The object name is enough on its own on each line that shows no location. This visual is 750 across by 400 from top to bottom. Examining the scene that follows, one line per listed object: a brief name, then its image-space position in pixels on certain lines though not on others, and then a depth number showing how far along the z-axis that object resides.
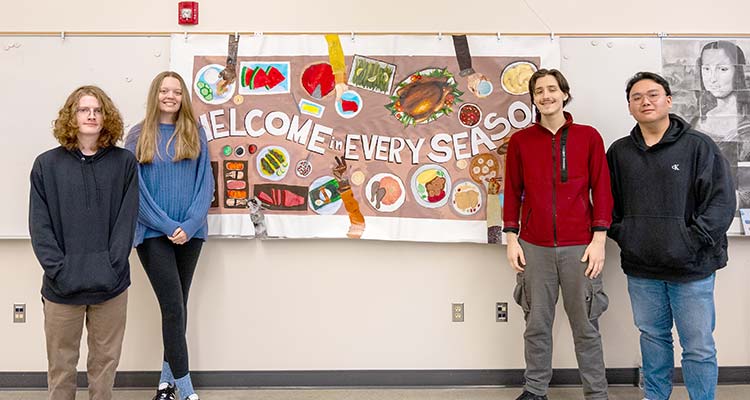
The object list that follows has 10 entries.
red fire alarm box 2.70
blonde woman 2.34
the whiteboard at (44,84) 2.67
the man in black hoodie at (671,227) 2.17
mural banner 2.68
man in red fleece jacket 2.30
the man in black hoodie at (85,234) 1.95
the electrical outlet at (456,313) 2.74
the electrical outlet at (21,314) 2.72
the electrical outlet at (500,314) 2.75
